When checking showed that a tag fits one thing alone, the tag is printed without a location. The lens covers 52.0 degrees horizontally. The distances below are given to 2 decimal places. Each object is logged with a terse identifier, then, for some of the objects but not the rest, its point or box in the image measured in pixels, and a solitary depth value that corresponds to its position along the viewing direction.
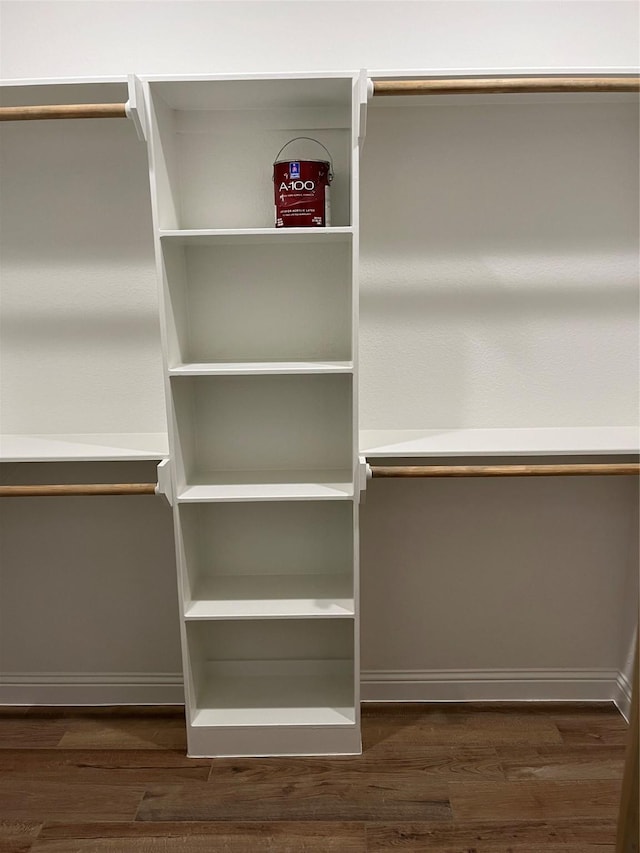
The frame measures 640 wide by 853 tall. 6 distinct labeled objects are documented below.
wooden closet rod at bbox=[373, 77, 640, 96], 1.53
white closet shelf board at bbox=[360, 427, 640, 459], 1.72
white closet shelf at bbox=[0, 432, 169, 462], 1.74
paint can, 1.65
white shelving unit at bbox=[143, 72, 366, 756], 1.77
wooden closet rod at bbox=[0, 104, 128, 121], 1.56
